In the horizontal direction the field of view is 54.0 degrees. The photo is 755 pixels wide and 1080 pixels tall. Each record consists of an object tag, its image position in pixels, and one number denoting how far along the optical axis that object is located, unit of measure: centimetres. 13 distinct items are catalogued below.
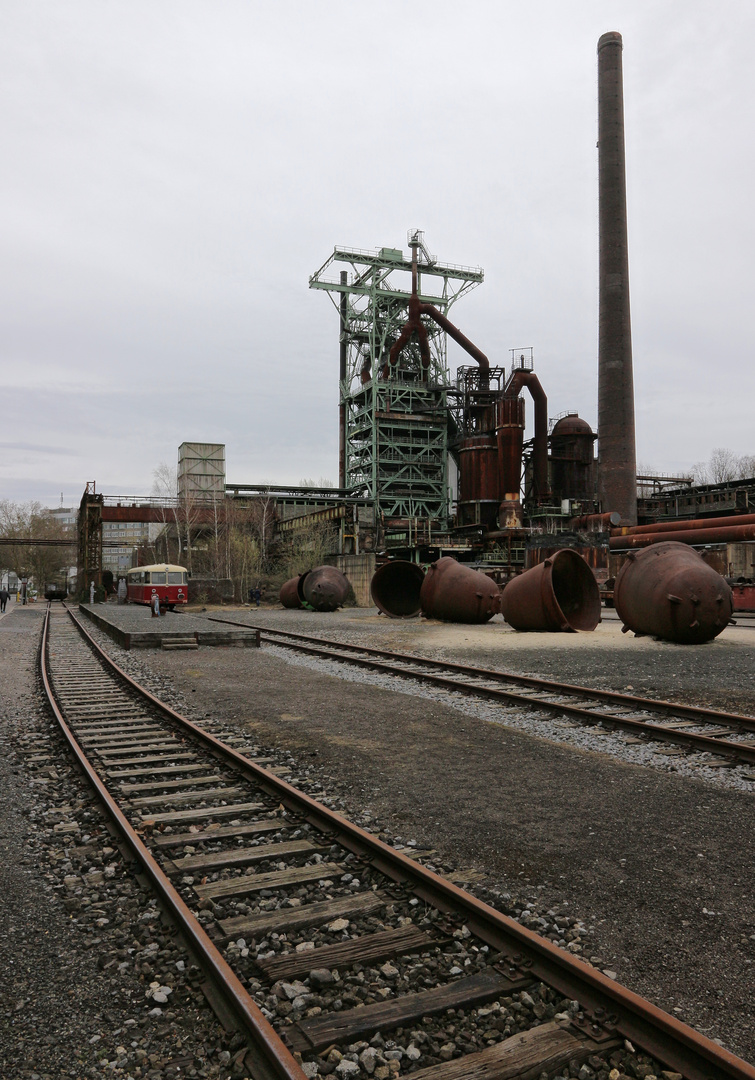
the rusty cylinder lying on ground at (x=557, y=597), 1828
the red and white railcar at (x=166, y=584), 3531
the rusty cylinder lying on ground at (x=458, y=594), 2239
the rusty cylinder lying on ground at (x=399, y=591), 2698
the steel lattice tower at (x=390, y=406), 6500
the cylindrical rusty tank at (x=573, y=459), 6072
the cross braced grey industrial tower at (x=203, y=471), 6397
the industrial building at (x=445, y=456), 4206
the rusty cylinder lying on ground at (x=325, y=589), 3297
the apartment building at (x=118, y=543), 8892
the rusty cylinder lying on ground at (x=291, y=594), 3544
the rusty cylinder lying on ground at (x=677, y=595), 1543
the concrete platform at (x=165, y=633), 1738
